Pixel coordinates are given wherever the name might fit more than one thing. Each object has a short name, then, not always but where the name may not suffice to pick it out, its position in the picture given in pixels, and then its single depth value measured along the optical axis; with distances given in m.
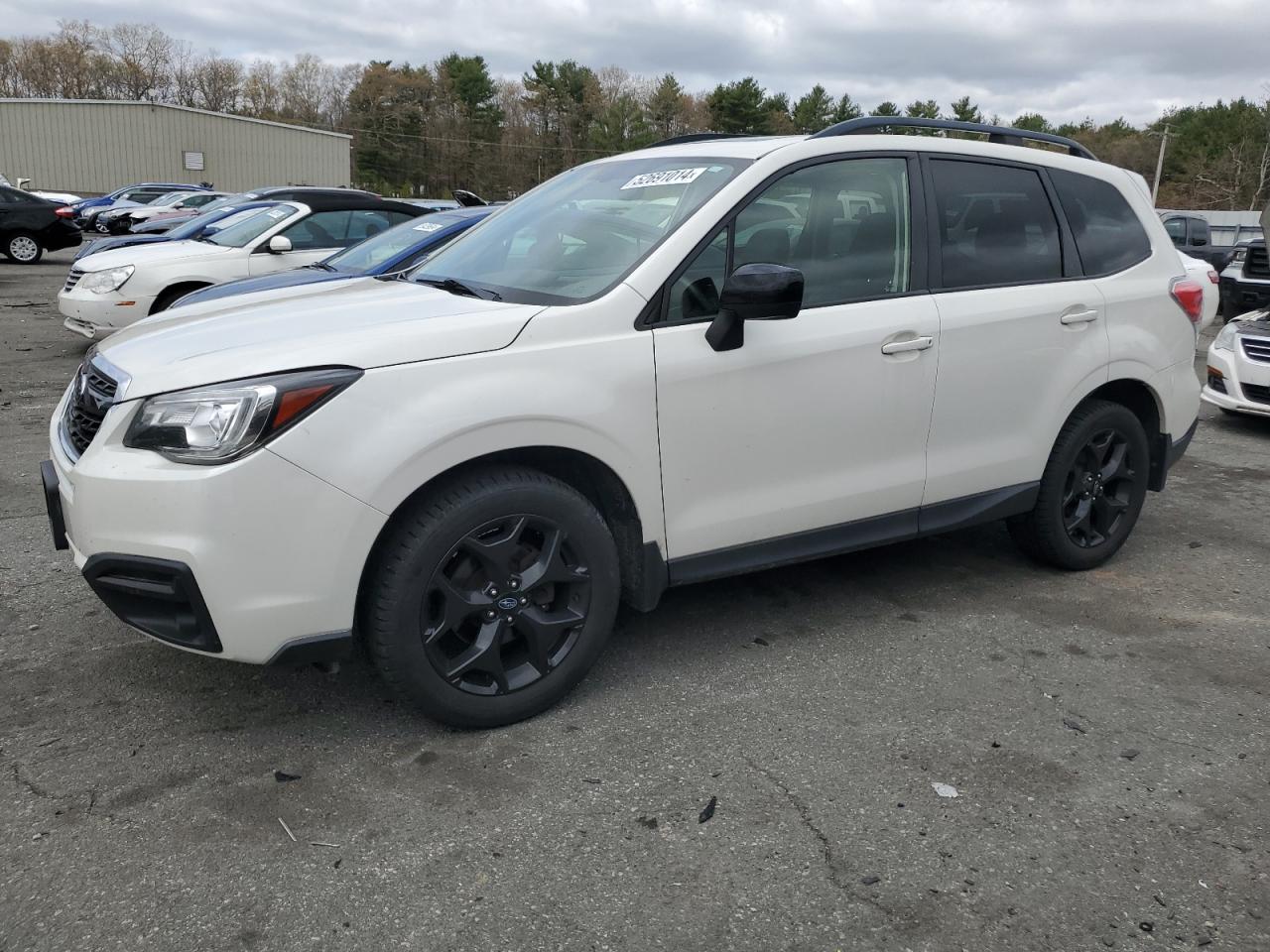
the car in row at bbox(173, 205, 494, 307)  6.95
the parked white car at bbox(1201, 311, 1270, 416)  8.28
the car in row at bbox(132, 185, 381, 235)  10.41
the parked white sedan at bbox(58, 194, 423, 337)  9.27
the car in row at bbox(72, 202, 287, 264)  11.01
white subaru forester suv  2.81
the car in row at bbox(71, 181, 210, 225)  32.47
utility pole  69.97
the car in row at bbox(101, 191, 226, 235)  27.62
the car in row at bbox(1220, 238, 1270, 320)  12.98
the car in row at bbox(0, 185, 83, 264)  20.89
